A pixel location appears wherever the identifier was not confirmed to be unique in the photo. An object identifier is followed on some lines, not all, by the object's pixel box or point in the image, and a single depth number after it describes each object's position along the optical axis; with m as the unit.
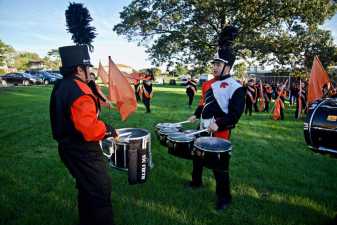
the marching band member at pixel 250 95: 12.79
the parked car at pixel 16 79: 32.64
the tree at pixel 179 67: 23.00
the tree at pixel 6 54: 69.56
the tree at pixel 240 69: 24.18
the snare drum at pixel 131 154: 3.46
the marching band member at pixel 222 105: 3.41
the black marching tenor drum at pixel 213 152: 3.19
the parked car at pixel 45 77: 34.94
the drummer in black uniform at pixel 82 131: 2.40
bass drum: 2.97
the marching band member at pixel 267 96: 15.02
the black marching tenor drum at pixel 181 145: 3.68
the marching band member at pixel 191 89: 16.05
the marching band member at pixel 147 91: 12.35
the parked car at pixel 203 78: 50.78
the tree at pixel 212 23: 18.55
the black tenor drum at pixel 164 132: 4.27
